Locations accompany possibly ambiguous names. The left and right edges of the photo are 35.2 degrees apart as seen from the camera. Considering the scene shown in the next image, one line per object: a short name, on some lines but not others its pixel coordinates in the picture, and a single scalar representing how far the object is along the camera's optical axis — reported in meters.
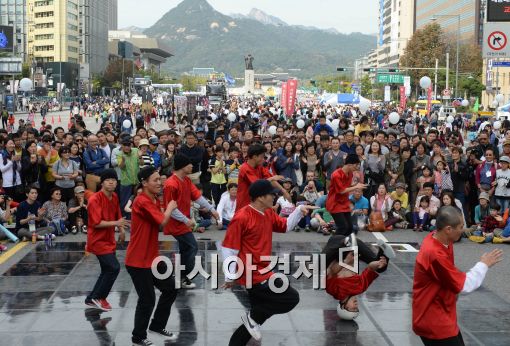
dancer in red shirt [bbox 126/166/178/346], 7.19
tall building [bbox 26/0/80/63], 148.38
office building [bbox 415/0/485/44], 111.69
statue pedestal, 141.75
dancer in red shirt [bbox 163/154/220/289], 8.47
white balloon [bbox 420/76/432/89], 42.54
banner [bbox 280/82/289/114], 36.44
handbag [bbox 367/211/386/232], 14.41
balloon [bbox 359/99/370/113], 39.22
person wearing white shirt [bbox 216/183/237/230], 13.95
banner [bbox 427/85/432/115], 45.08
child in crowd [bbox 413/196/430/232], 14.41
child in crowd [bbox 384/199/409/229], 14.61
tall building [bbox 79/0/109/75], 158.50
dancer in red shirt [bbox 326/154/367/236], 10.12
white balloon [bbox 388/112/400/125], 27.80
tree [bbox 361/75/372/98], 117.88
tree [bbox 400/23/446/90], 83.94
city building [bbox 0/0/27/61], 151.25
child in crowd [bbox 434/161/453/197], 14.95
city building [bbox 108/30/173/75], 144.48
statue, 142.00
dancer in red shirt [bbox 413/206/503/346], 5.33
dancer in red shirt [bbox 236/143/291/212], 9.25
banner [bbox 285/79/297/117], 36.00
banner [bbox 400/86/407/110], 53.91
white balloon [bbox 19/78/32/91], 40.61
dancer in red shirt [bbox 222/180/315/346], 6.57
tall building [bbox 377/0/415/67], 162.12
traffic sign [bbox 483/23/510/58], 25.23
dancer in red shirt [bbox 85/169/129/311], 8.08
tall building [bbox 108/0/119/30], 191.38
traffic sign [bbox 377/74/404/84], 76.56
